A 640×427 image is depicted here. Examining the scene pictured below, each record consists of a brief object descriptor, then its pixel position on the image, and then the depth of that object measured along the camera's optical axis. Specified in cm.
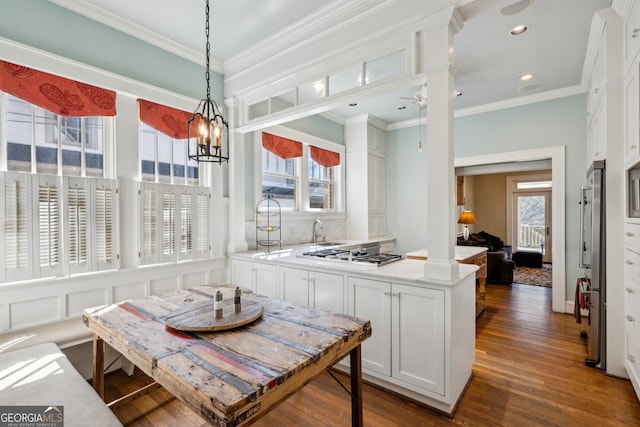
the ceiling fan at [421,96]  354
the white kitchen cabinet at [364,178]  520
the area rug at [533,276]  573
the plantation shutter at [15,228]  211
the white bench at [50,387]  130
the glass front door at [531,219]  833
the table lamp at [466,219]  618
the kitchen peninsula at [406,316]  200
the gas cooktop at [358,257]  258
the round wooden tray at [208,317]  145
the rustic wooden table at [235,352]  101
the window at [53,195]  216
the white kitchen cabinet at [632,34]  199
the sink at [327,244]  435
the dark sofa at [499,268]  555
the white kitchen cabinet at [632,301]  204
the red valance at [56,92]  216
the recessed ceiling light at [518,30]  270
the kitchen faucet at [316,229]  470
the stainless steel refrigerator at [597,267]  248
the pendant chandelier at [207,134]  169
